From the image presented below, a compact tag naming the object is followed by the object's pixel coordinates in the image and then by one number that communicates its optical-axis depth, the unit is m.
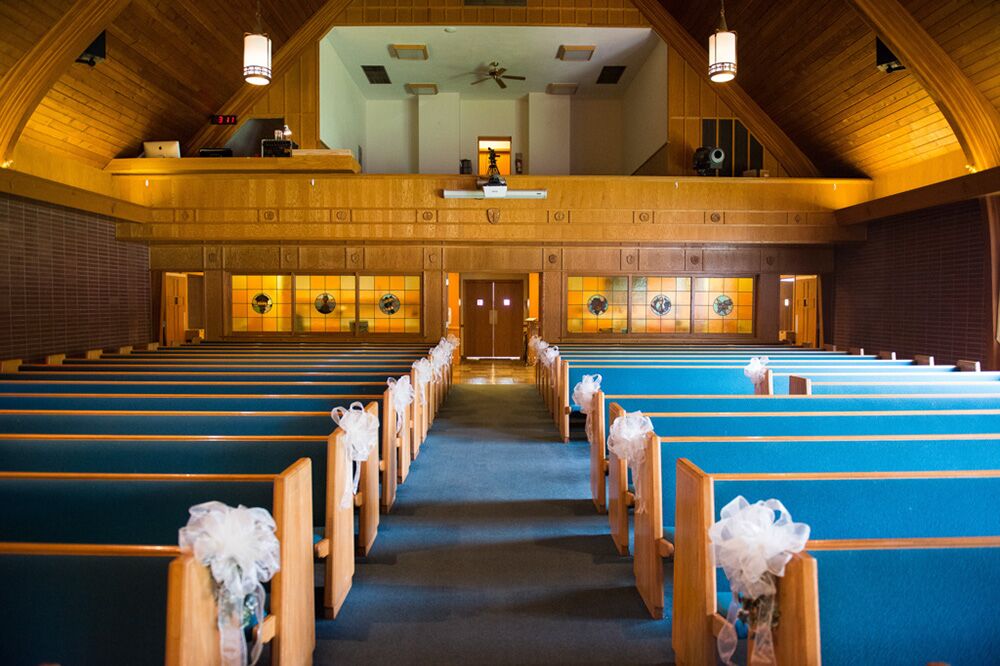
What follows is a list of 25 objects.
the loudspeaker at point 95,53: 7.08
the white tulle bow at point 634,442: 2.74
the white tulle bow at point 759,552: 1.46
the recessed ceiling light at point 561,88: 12.83
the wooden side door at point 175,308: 11.84
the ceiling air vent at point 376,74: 12.09
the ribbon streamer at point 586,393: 4.11
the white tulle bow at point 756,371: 5.14
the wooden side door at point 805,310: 12.52
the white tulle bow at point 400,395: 4.13
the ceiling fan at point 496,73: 10.77
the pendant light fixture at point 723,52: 6.74
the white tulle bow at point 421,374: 5.04
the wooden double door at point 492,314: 14.81
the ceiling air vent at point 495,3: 10.36
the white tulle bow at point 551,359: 6.66
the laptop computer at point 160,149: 9.48
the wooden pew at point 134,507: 2.15
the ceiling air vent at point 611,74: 12.16
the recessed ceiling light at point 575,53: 11.20
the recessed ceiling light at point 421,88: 12.77
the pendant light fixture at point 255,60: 7.12
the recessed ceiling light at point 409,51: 11.14
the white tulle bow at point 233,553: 1.51
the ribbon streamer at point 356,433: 2.80
